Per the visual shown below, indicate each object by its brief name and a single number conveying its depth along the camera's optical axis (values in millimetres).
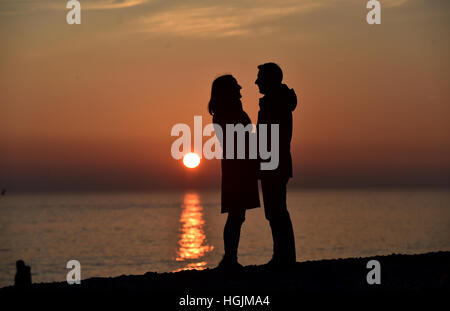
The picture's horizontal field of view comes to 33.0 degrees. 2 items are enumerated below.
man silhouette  10062
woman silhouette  10125
